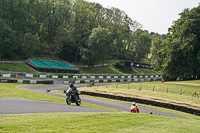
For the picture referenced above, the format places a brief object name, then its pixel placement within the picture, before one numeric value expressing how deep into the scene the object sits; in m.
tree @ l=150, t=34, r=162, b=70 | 69.93
